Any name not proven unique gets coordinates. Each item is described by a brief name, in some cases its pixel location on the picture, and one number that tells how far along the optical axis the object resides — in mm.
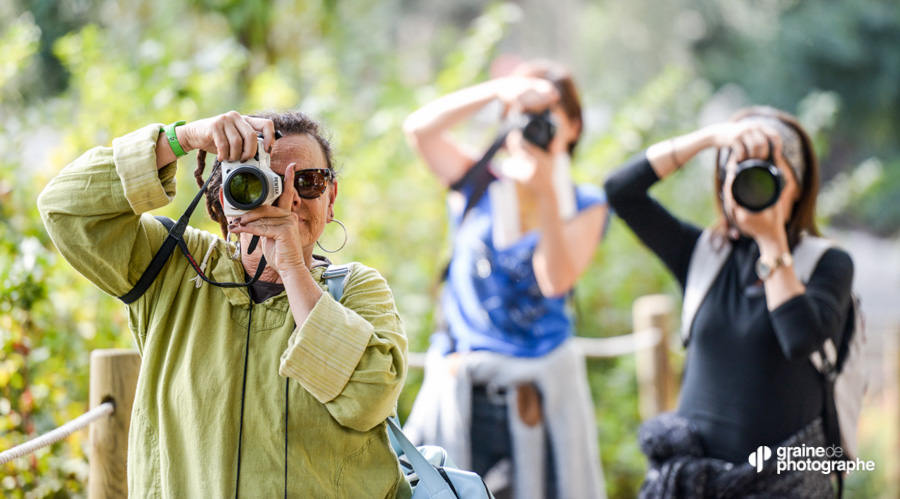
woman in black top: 5454
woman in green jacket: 4971
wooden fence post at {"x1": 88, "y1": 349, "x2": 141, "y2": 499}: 5376
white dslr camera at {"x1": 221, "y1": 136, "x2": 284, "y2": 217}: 4959
